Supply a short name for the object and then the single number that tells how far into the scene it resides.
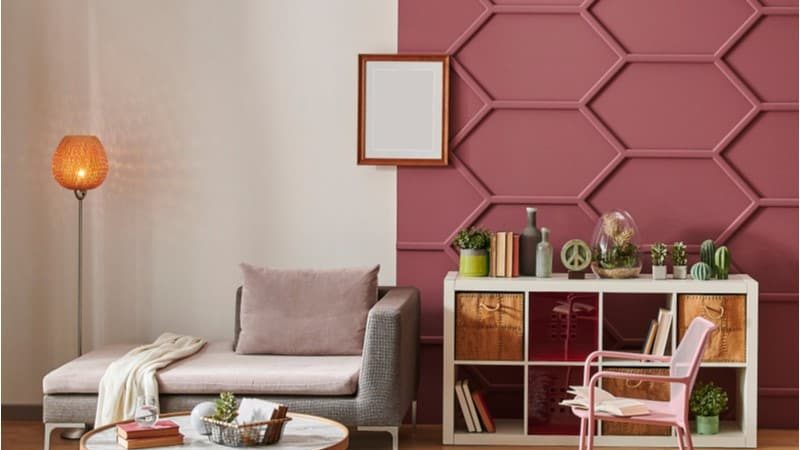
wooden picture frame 5.22
